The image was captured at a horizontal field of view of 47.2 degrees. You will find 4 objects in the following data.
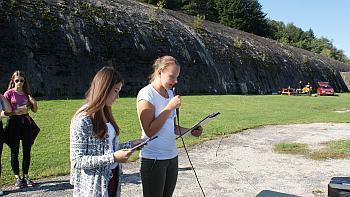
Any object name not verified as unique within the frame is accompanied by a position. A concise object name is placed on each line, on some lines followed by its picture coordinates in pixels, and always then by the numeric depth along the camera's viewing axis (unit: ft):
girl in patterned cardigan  9.44
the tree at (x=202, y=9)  172.55
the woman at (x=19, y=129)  19.70
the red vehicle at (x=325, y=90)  120.78
